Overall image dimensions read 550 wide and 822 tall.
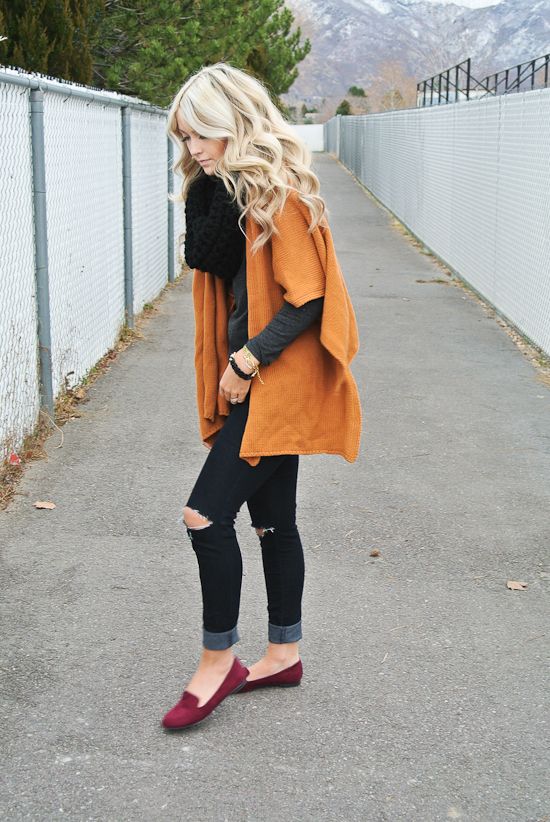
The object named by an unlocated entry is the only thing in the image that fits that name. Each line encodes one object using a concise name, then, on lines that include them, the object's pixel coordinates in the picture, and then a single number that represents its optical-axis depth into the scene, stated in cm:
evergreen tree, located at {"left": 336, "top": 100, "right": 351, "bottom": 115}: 7275
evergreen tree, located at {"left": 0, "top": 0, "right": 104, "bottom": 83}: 985
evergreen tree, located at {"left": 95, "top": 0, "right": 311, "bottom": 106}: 1489
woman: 318
